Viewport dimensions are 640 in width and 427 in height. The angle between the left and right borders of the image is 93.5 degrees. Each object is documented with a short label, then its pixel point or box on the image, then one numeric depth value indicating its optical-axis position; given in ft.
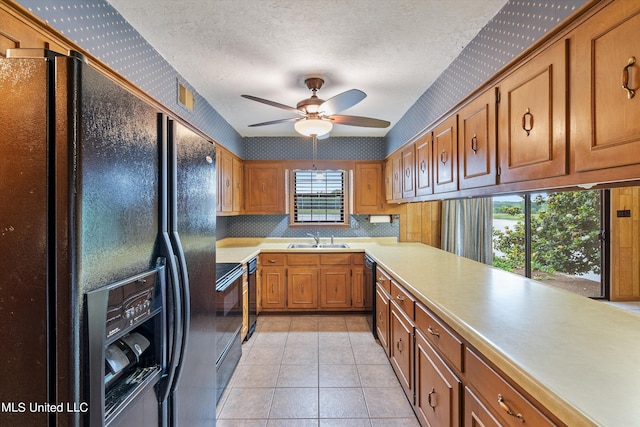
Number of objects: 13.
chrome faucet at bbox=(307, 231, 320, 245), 14.82
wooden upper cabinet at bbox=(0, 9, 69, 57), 3.58
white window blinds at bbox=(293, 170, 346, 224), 15.56
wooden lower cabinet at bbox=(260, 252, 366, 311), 13.25
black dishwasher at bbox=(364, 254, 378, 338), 10.91
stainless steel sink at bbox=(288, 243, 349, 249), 14.46
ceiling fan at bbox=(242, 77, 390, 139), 7.82
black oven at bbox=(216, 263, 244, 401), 7.34
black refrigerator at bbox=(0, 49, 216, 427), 2.39
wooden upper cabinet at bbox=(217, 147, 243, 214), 11.29
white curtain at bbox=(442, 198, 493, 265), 14.29
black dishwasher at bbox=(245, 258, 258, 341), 11.18
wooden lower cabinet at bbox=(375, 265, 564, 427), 3.26
